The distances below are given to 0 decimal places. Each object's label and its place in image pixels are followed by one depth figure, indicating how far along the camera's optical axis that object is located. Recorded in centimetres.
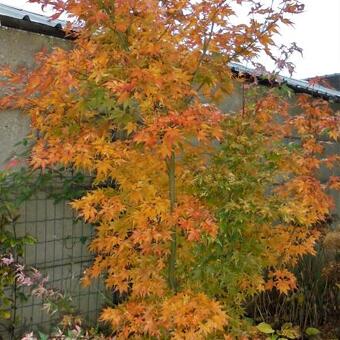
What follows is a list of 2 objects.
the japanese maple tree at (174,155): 266
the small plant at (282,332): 398
